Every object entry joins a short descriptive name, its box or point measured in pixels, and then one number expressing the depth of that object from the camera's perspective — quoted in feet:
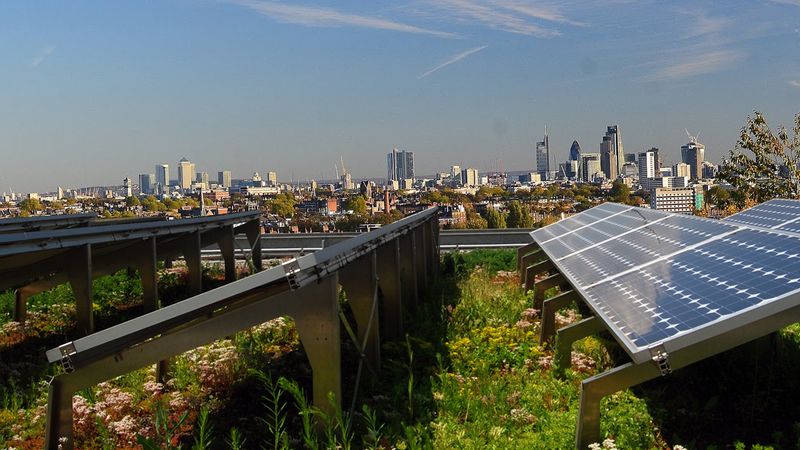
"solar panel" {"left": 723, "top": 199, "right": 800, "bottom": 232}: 31.96
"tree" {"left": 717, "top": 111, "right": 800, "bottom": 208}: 71.05
